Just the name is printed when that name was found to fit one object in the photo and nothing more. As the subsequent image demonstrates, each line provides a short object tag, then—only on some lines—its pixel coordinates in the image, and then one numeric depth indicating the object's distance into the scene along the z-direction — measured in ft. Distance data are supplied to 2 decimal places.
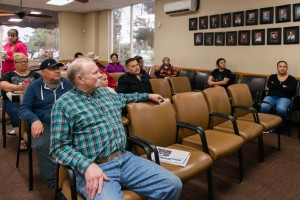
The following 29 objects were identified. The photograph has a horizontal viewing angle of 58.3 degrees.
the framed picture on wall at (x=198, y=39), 19.99
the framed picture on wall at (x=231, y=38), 17.76
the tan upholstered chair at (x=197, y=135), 7.36
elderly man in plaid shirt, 4.76
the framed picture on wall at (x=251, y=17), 16.52
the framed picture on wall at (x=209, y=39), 19.19
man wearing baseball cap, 6.94
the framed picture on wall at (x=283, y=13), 14.94
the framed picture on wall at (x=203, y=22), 19.48
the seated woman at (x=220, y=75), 16.87
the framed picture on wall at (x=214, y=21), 18.65
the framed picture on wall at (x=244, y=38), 17.01
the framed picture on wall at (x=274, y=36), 15.49
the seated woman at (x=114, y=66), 21.93
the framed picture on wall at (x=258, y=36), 16.26
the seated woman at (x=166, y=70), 19.58
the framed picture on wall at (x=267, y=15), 15.72
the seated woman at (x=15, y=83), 10.00
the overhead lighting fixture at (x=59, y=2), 24.58
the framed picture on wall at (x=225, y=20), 17.95
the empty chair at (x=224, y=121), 8.84
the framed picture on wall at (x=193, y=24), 20.18
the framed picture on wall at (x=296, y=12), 14.53
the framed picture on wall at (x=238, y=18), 17.24
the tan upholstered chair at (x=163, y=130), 6.17
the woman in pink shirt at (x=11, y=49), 14.55
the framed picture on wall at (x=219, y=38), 18.49
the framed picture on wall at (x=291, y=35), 14.70
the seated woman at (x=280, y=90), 13.51
